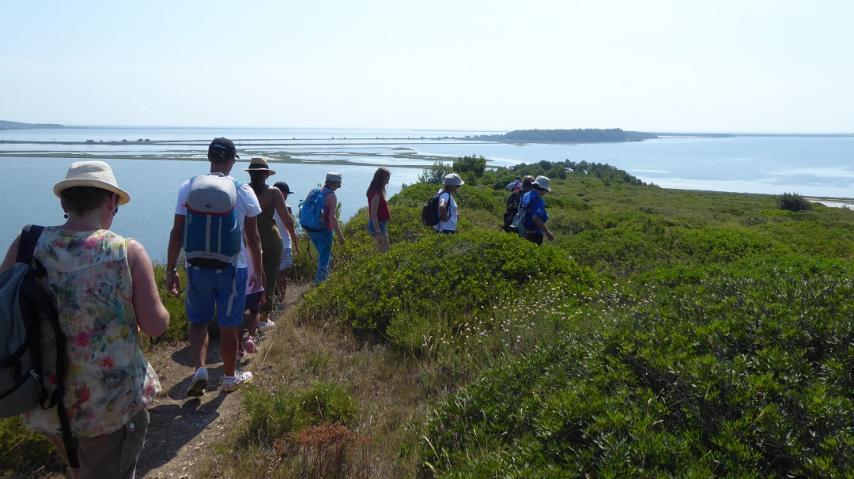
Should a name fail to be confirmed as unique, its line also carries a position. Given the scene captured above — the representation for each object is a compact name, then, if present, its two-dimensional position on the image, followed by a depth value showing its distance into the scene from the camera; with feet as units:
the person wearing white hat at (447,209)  25.98
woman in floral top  7.58
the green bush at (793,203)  111.14
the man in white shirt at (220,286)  13.17
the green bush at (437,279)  18.52
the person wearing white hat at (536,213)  26.32
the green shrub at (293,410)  12.05
